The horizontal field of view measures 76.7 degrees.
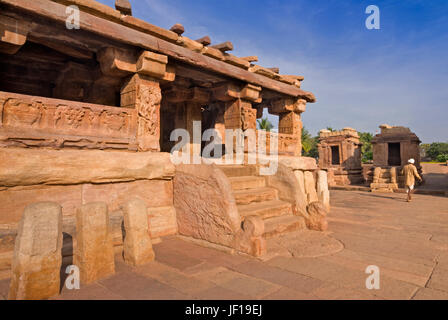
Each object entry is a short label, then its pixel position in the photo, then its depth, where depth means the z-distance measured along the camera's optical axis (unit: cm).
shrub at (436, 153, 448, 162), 3819
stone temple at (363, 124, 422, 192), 1496
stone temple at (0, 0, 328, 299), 248
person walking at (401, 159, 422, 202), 903
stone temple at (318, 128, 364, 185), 1816
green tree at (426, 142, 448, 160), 4508
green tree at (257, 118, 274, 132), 3046
